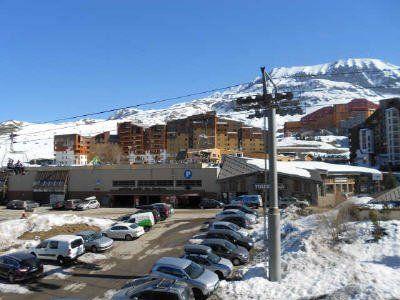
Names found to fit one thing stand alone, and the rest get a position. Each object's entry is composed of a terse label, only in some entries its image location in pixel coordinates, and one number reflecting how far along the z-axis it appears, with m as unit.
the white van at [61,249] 25.80
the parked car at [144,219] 37.72
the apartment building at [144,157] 90.29
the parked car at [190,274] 17.61
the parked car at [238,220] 35.94
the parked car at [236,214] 37.05
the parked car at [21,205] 64.50
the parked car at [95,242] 28.84
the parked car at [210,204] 55.31
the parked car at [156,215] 42.15
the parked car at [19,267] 21.94
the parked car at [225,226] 31.45
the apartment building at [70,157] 175.12
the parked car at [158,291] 14.68
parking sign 62.66
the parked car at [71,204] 60.04
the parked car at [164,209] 45.21
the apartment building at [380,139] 130.25
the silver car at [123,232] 33.50
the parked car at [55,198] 70.88
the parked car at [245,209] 40.78
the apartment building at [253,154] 97.61
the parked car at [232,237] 28.00
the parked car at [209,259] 20.86
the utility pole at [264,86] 19.49
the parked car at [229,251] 24.19
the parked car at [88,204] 59.53
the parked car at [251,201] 49.59
